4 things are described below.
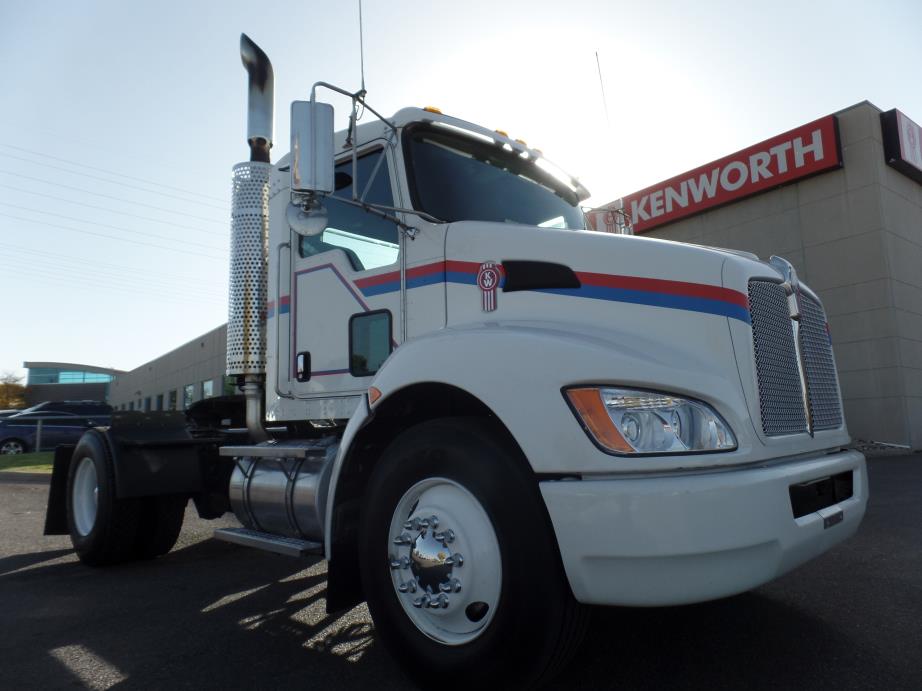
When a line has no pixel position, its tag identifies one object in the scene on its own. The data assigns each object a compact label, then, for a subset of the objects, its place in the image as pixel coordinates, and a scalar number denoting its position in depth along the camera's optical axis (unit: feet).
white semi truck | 7.36
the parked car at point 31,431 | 69.21
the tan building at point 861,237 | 48.67
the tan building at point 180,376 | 105.29
